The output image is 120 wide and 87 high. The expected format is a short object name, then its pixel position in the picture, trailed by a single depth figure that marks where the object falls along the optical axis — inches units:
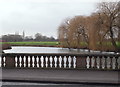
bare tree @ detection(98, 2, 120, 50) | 1286.2
